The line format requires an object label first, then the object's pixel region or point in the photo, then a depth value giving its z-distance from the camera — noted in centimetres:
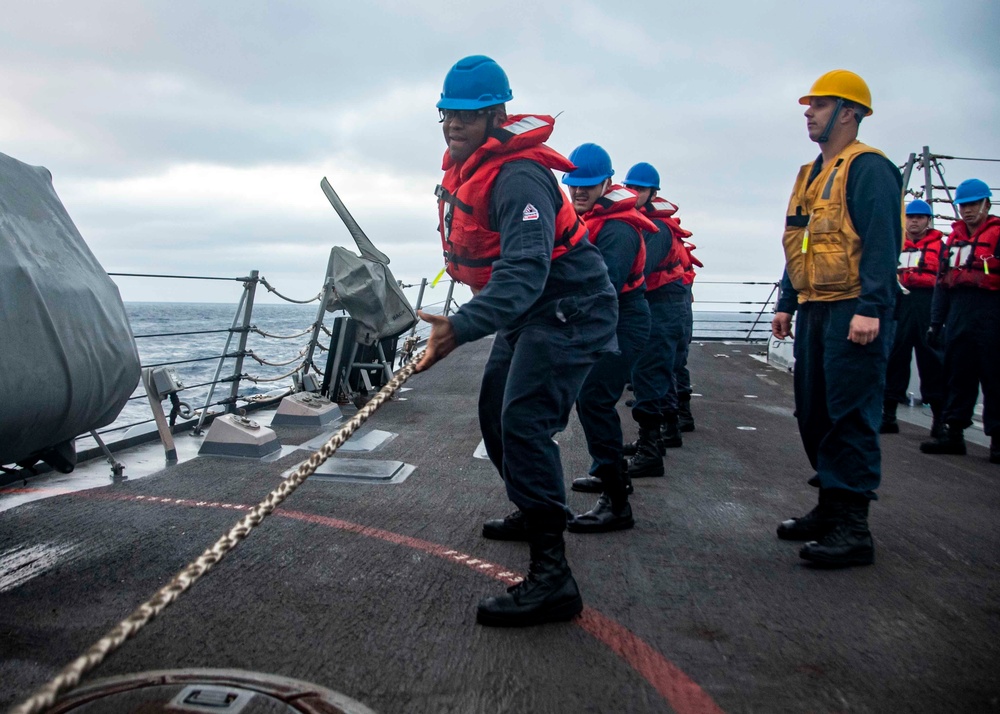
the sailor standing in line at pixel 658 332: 514
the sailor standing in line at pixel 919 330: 702
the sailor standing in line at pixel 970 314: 591
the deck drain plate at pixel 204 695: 201
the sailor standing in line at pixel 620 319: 379
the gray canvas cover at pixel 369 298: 735
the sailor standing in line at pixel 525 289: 261
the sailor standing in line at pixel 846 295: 322
